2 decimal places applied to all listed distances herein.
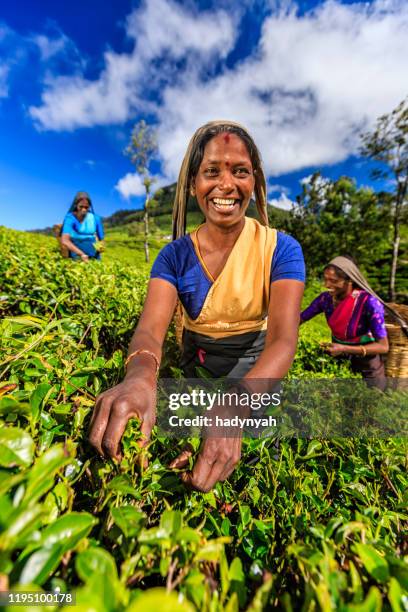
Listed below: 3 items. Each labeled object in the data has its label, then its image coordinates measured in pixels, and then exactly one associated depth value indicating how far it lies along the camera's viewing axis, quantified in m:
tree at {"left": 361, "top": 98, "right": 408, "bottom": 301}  21.09
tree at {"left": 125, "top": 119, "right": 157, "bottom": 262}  35.97
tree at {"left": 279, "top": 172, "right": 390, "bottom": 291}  24.45
